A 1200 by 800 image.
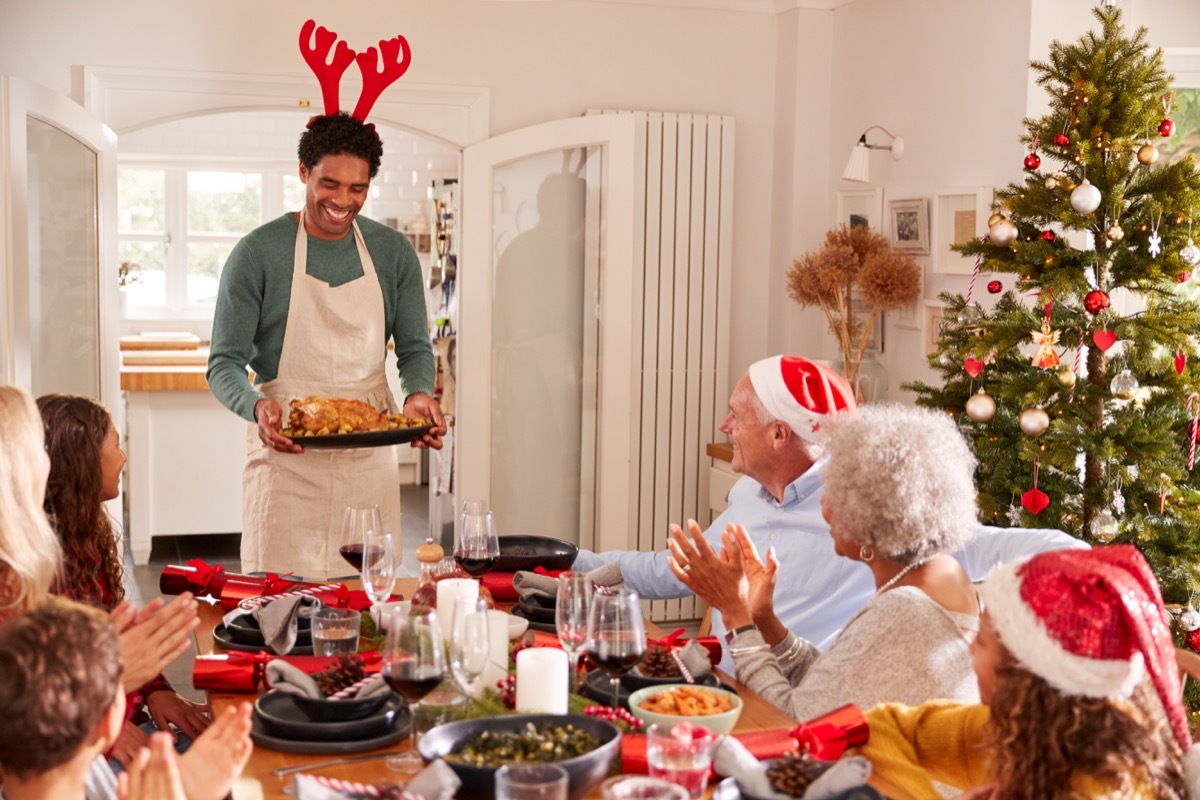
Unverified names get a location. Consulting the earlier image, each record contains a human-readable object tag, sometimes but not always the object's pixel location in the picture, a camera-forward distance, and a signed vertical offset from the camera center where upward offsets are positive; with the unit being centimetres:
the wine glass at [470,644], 186 -52
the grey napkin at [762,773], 164 -62
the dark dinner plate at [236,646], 239 -68
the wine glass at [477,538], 258 -52
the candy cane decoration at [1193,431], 348 -38
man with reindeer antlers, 346 -20
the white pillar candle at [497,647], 211 -60
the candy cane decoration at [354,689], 199 -63
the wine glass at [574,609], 203 -51
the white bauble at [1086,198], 342 +21
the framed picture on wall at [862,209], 503 +26
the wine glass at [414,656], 180 -52
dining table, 175 -69
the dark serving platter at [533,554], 296 -63
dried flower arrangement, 465 -1
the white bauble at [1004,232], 364 +13
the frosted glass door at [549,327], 519 -22
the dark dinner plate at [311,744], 188 -67
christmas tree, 347 -14
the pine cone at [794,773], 168 -63
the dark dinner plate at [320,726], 191 -66
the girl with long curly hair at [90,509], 252 -47
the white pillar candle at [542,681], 193 -59
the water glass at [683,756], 165 -59
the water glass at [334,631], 227 -62
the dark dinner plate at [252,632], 244 -67
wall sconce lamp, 481 +41
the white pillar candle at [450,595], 219 -54
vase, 488 -36
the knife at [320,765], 180 -68
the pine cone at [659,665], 218 -64
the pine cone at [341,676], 205 -63
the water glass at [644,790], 158 -61
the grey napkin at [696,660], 220 -64
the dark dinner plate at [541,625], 255 -68
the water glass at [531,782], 150 -58
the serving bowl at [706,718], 189 -63
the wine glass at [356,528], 255 -50
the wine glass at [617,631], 193 -51
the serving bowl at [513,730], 164 -61
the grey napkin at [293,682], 200 -62
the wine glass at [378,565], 236 -52
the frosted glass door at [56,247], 377 +5
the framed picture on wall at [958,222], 437 +19
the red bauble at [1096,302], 346 -5
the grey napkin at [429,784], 160 -62
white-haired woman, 199 -50
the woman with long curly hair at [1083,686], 149 -46
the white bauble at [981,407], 361 -34
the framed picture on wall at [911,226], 470 +18
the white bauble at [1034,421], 349 -37
